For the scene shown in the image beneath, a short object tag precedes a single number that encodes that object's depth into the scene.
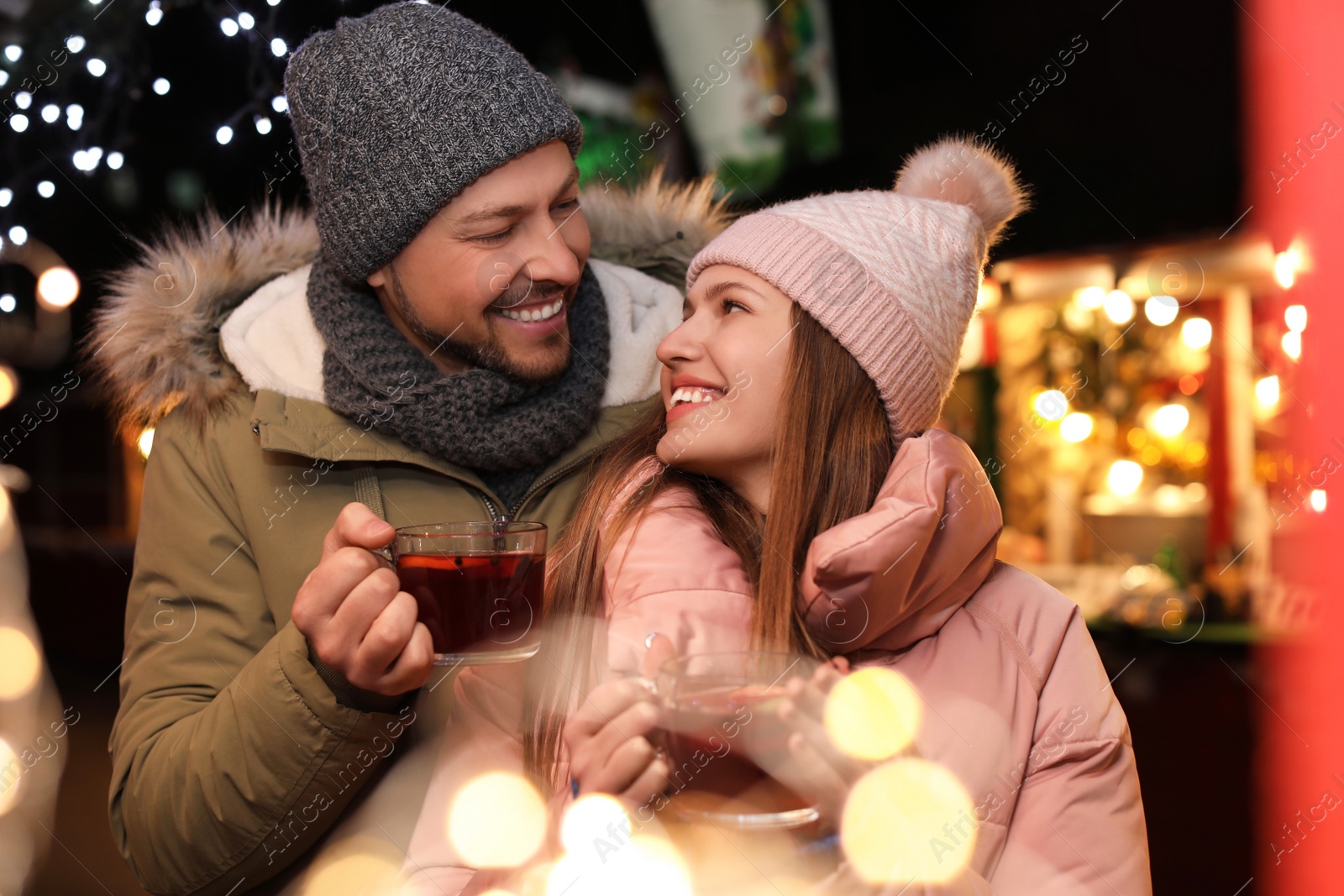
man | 1.50
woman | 1.24
